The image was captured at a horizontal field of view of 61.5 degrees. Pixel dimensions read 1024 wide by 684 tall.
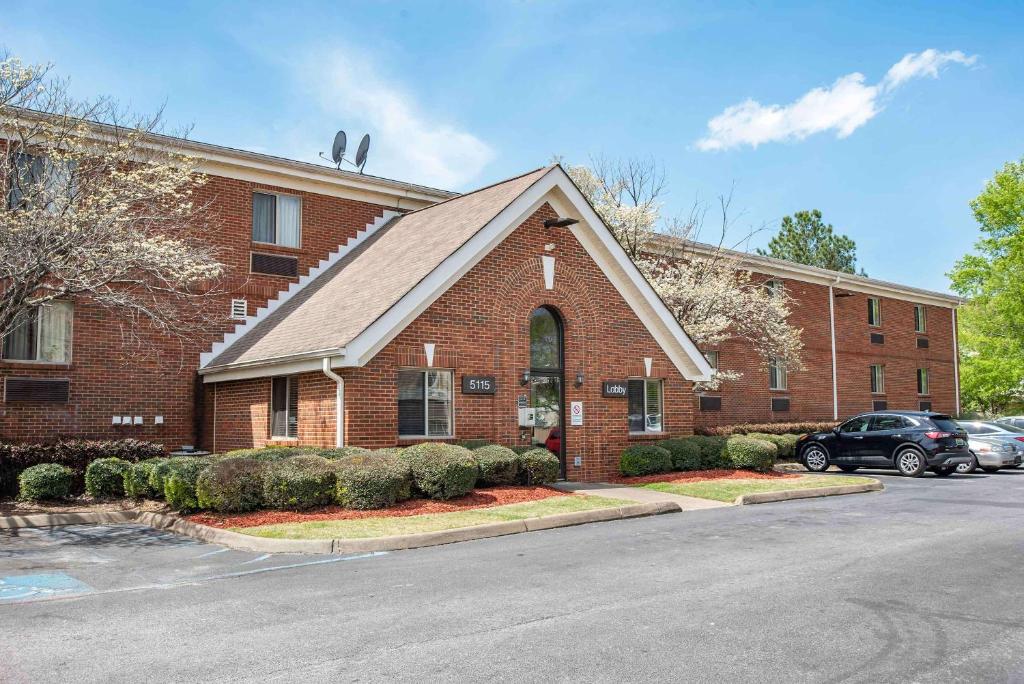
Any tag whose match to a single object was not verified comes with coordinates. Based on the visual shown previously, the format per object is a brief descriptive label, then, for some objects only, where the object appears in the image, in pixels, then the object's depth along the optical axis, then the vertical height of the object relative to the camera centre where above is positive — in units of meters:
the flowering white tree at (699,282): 26.23 +3.79
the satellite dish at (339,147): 24.39 +7.34
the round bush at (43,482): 14.18 -1.18
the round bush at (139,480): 14.25 -1.18
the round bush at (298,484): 12.58 -1.12
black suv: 20.81 -1.08
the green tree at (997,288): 42.81 +5.69
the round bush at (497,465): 14.99 -1.04
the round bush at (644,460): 18.47 -1.21
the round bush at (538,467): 15.70 -1.14
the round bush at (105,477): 14.70 -1.15
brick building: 16.17 +1.34
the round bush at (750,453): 19.20 -1.14
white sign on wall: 18.27 -0.16
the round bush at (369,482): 12.81 -1.13
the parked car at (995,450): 23.41 -1.36
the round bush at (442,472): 13.65 -1.05
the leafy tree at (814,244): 63.00 +11.60
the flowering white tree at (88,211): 13.09 +3.40
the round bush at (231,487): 12.40 -1.13
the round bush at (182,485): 12.83 -1.14
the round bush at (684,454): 19.03 -1.12
